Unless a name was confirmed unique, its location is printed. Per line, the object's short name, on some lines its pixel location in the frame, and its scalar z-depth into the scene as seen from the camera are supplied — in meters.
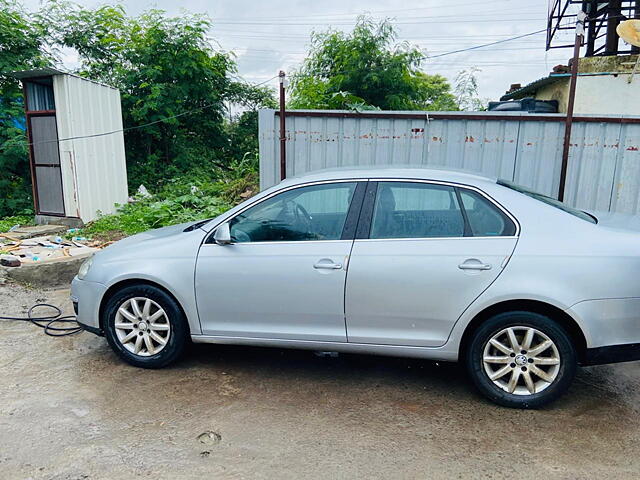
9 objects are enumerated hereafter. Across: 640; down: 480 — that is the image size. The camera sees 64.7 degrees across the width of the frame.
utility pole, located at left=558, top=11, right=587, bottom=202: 5.68
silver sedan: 3.30
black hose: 4.93
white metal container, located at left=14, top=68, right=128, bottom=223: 8.52
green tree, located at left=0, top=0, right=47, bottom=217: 9.59
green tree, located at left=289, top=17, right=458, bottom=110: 11.60
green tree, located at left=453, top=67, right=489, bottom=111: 23.05
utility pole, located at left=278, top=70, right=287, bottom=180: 6.75
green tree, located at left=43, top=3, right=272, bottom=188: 12.13
